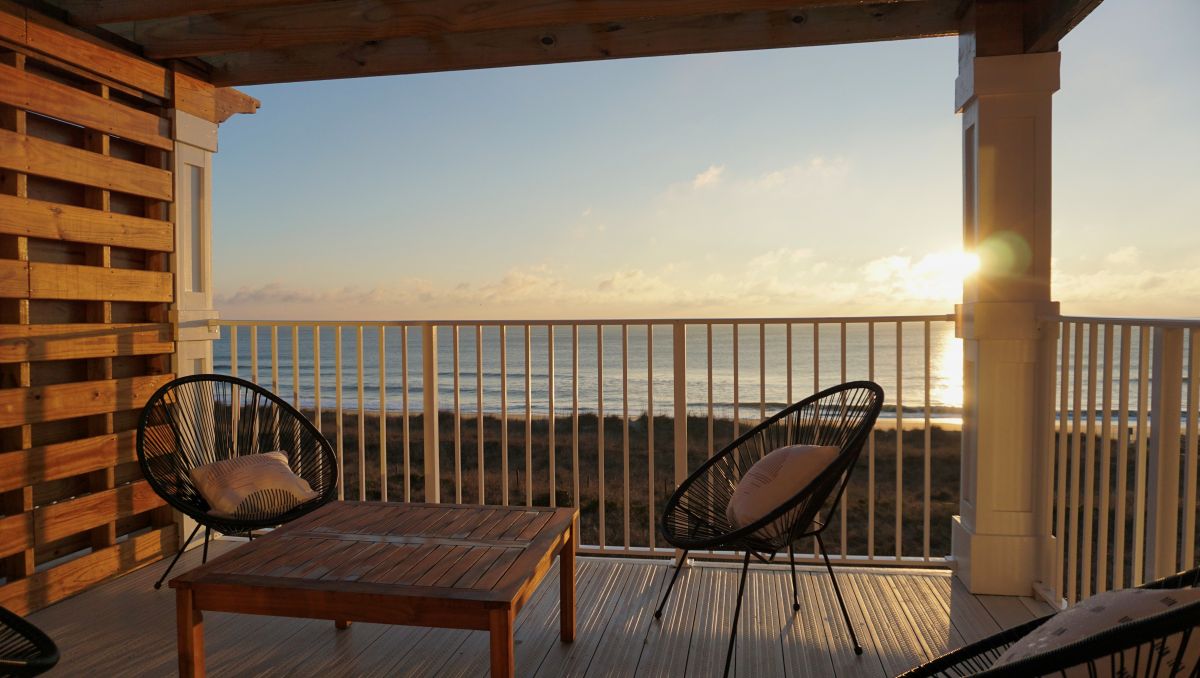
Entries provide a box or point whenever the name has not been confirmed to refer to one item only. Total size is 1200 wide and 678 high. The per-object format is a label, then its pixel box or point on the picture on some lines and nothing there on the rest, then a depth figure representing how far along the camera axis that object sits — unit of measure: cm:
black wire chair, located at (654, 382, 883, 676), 218
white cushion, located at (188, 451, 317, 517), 273
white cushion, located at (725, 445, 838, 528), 224
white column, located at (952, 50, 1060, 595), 277
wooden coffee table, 172
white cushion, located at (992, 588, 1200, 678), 102
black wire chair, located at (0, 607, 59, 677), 127
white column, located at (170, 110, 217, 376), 346
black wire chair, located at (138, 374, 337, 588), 307
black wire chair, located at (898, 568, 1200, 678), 92
